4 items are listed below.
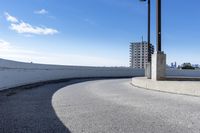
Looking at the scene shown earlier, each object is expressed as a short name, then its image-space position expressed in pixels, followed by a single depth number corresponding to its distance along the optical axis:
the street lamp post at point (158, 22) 10.06
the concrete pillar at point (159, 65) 9.94
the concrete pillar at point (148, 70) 12.30
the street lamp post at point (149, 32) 13.99
